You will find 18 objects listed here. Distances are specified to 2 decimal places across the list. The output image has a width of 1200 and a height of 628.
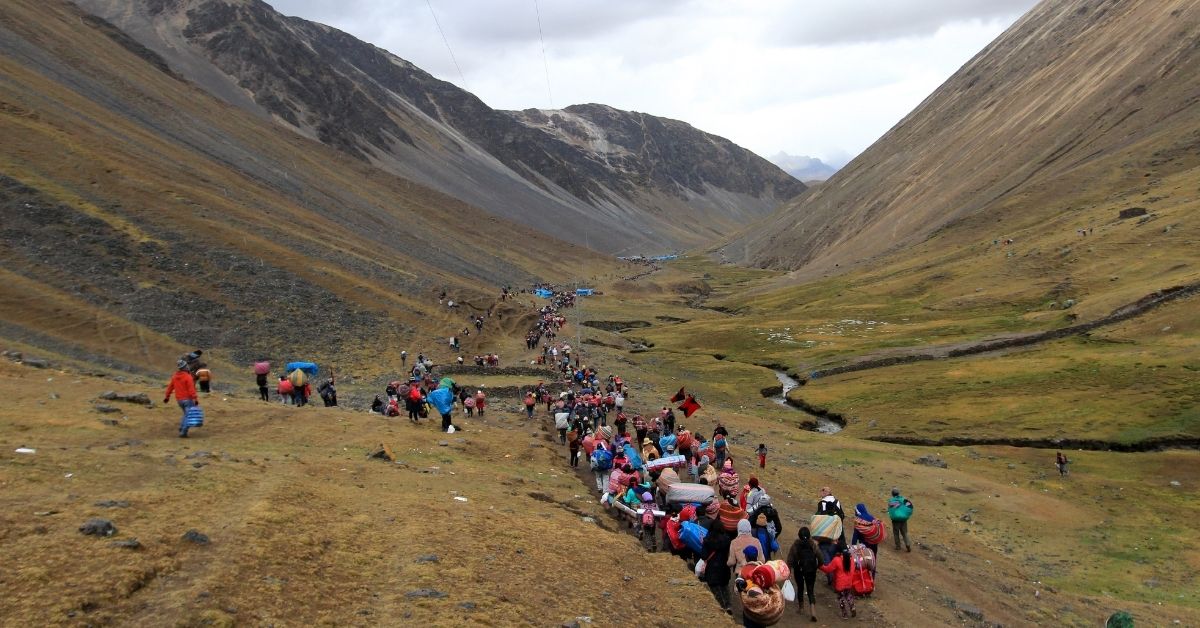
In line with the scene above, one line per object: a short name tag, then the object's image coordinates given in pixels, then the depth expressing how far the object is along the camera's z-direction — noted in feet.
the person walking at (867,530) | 63.77
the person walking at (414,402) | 101.81
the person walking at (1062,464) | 126.93
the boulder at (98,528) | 40.86
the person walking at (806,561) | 52.95
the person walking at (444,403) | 99.71
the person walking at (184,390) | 74.08
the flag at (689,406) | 108.37
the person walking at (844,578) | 55.33
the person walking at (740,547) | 47.50
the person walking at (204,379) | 95.45
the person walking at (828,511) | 58.08
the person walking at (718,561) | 49.93
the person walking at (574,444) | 93.25
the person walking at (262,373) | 106.73
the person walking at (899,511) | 76.02
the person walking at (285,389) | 107.82
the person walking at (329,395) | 113.80
